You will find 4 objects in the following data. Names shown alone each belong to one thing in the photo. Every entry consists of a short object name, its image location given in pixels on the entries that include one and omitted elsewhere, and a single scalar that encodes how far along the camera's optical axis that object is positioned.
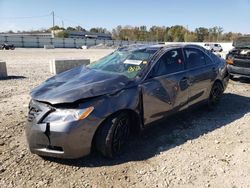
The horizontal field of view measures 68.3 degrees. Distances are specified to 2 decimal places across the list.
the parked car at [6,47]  31.66
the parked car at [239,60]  6.02
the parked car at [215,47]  32.53
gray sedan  2.27
